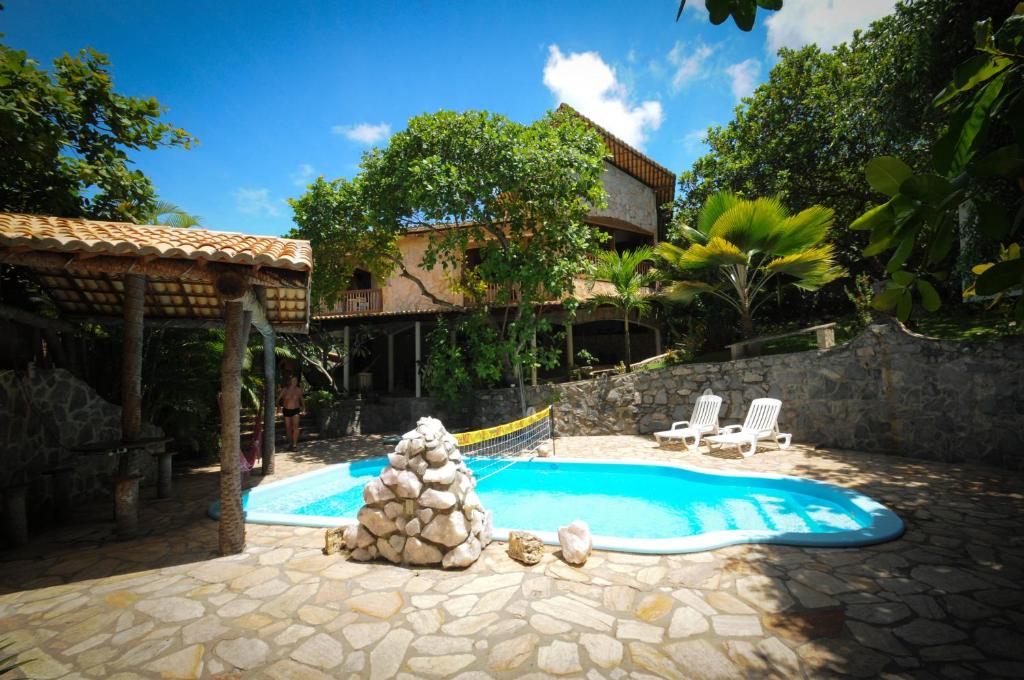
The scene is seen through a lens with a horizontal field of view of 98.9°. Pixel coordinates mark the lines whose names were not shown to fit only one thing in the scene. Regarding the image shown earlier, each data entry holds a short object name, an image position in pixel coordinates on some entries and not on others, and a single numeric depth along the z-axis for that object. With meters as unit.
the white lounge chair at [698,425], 9.37
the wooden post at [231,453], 4.39
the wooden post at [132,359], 5.32
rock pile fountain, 4.07
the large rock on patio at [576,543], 3.95
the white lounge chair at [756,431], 8.28
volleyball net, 8.02
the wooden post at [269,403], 8.41
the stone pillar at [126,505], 4.93
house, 16.41
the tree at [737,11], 1.56
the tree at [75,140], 5.53
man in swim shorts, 11.62
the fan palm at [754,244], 9.77
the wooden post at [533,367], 11.80
